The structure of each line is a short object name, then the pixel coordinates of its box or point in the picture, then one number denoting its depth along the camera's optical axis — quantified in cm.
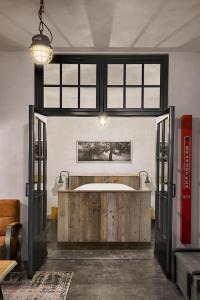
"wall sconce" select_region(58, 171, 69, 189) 607
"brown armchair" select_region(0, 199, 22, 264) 273
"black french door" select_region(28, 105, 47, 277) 286
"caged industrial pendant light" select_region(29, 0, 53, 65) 215
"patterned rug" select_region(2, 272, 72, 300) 252
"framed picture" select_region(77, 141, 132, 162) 639
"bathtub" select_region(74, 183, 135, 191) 553
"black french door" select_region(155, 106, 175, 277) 294
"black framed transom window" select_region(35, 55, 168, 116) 332
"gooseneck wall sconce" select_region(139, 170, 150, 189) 610
